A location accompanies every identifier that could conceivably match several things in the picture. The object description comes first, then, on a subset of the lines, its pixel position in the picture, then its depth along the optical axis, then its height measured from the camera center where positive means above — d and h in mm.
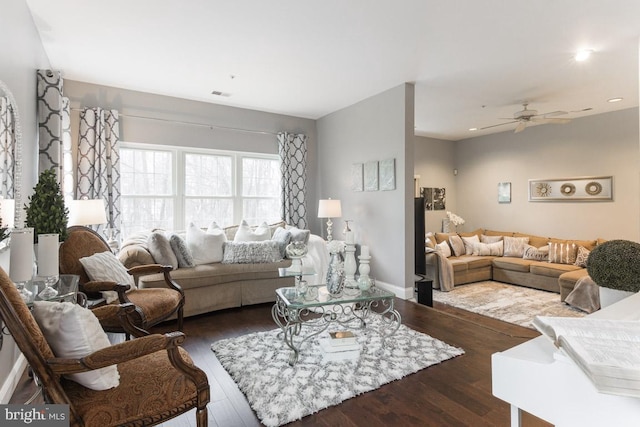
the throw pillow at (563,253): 5055 -681
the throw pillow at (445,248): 5704 -670
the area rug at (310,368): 1958 -1133
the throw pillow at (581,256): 4875 -707
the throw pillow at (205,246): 3799 -397
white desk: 562 -345
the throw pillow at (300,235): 4223 -314
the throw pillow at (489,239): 6164 -553
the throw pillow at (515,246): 5742 -644
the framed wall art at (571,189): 5250 +347
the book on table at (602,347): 530 -263
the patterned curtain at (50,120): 3209 +940
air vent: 4456 +1648
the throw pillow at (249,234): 4449 -307
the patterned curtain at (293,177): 5449 +586
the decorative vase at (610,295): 1983 -541
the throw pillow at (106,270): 2416 -434
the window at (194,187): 4504 +384
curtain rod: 4325 +1293
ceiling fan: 4410 +1262
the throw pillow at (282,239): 4206 -361
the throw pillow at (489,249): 5965 -720
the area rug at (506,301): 3918 -1255
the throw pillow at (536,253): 5398 -733
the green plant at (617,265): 2049 -370
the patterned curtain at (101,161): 4012 +653
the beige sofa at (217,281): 3264 -781
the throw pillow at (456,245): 5877 -642
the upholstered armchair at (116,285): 2326 -533
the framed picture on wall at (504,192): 6559 +359
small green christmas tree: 2037 +29
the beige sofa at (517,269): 4824 -932
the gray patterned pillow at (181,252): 3543 -430
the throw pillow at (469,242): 6023 -598
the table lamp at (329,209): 4938 +32
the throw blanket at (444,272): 5086 -971
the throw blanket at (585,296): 3907 -1071
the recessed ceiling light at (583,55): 3211 +1554
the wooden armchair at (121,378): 1104 -672
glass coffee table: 2410 -707
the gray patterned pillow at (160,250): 3354 -387
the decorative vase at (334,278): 2578 -536
